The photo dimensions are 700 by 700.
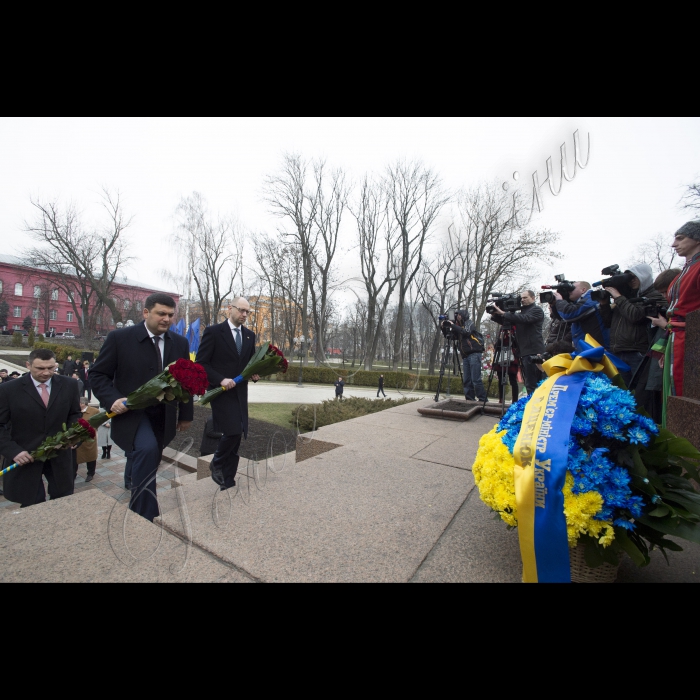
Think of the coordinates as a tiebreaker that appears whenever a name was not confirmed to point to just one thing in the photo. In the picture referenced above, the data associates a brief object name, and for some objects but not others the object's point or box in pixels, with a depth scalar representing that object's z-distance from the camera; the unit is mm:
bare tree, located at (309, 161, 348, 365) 31953
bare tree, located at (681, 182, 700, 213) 16547
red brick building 43938
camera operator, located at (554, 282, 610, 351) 4391
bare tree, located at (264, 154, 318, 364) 31688
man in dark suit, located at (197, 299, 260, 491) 3354
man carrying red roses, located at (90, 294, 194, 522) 2738
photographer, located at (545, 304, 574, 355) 4673
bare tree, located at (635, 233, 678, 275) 27031
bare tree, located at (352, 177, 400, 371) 32094
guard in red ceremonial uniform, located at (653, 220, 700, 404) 3115
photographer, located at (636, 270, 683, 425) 3594
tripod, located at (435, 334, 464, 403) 7453
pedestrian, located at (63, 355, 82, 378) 13934
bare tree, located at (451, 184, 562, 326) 21562
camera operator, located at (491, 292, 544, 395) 5609
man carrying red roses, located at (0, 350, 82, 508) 3244
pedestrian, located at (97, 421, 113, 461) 7125
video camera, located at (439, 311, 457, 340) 7250
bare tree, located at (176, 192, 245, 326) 36125
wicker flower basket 1686
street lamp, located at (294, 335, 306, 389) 25506
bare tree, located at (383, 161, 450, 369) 31344
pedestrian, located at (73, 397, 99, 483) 5973
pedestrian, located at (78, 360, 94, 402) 13391
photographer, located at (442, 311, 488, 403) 7418
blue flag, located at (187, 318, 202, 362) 18375
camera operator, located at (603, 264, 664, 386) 3799
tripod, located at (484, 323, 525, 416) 6402
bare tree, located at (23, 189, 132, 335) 29219
